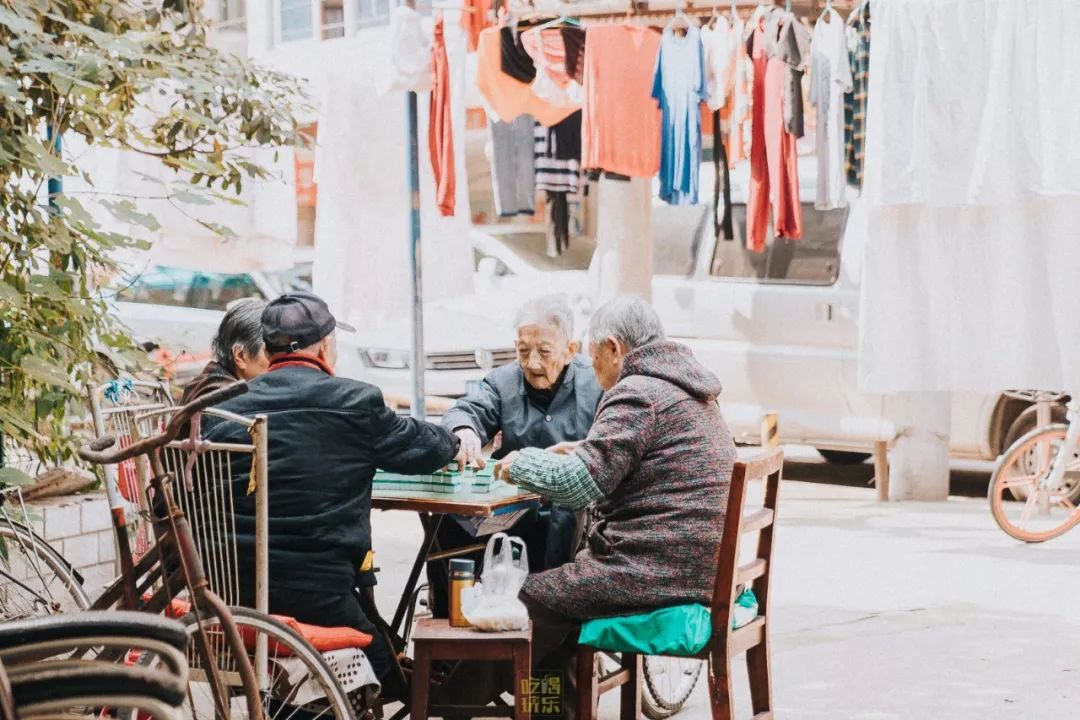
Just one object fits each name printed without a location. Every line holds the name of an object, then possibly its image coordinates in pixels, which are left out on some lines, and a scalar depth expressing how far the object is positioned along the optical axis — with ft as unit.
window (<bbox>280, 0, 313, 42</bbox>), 114.88
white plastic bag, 26.95
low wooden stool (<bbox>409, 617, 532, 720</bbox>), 26.82
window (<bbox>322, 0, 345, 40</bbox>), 115.15
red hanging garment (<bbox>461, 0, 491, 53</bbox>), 52.27
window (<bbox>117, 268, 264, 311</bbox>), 75.03
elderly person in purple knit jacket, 27.09
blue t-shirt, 51.91
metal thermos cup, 27.36
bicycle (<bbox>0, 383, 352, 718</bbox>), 21.82
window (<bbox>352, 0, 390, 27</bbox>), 105.09
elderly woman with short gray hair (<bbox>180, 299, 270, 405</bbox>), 31.10
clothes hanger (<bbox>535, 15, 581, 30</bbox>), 51.50
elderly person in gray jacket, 32.73
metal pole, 46.38
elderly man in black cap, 25.57
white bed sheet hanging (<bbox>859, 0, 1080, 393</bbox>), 48.24
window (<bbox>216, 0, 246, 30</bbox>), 125.59
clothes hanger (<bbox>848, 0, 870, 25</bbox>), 50.14
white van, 60.84
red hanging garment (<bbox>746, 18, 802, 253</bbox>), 52.50
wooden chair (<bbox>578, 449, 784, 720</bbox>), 26.66
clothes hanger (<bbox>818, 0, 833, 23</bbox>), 51.60
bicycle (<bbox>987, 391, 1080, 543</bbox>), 51.86
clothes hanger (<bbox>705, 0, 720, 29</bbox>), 53.46
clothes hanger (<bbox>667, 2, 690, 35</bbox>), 52.23
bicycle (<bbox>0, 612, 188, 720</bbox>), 14.64
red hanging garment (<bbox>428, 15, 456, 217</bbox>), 50.50
